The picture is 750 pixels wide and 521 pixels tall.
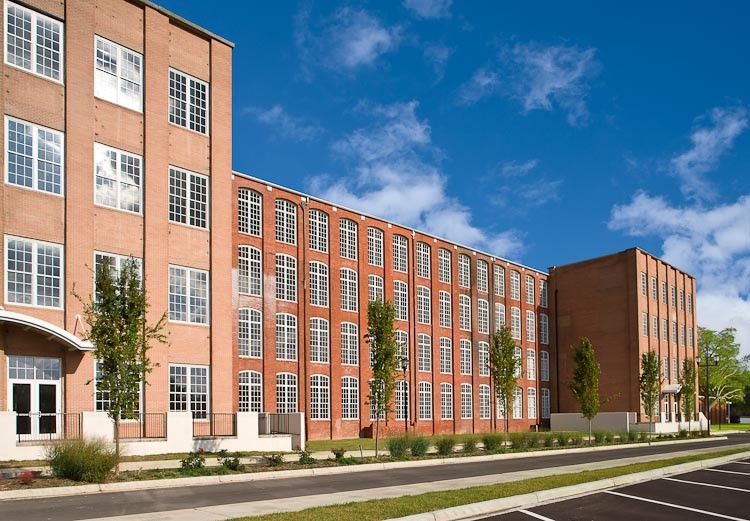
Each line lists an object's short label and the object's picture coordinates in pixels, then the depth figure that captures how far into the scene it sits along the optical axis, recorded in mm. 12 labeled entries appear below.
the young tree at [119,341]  23344
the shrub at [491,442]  36719
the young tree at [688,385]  68281
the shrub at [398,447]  31312
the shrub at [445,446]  33094
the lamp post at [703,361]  98700
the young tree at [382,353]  34656
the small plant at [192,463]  22822
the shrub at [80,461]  19891
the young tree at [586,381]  49969
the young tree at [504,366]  45844
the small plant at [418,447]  31266
